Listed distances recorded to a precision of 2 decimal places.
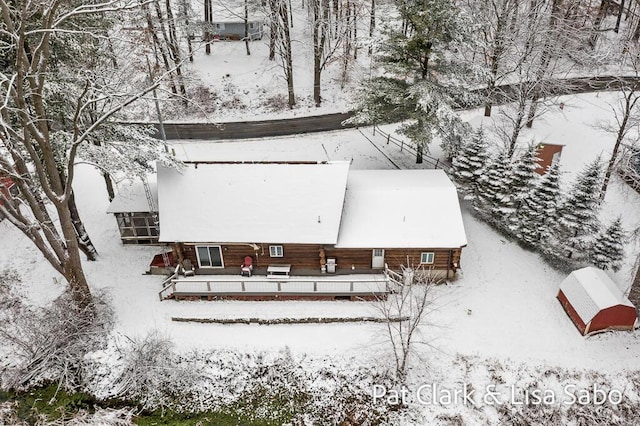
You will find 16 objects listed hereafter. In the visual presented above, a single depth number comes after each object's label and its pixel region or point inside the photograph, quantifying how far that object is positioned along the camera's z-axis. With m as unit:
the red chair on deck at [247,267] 21.62
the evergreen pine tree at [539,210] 21.80
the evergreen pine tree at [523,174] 22.50
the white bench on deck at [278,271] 21.58
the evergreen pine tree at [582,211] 20.80
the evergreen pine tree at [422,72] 23.09
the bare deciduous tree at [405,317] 18.16
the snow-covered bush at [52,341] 18.16
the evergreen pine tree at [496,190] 23.45
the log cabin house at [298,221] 21.12
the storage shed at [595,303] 18.67
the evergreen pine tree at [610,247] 20.52
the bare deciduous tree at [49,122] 14.84
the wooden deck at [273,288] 20.58
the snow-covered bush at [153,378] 17.88
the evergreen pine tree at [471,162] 25.09
